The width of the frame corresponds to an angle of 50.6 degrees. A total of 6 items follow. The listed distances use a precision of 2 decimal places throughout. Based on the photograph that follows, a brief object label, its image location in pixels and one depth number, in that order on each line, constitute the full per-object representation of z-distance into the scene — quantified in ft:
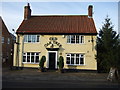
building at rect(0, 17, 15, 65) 81.51
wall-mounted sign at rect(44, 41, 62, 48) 57.62
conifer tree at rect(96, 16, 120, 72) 35.04
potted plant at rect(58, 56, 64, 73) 51.93
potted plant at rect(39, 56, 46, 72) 53.06
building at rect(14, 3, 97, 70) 56.54
